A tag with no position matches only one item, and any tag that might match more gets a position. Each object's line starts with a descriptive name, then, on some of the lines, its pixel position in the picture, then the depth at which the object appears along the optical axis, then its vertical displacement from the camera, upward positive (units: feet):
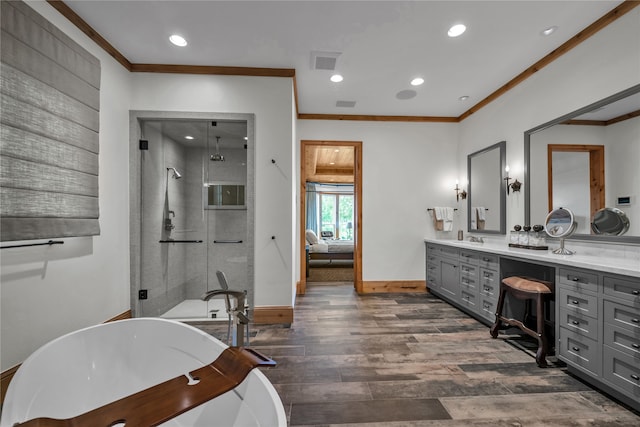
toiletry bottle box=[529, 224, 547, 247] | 9.23 -0.77
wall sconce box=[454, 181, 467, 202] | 14.32 +1.15
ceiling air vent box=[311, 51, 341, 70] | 9.18 +5.36
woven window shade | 5.66 +1.98
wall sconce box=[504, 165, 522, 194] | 10.68 +1.25
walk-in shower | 10.14 +0.10
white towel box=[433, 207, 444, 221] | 14.33 +0.09
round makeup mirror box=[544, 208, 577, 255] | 8.21 -0.30
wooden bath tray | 3.87 -2.81
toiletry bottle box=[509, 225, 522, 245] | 10.02 -0.74
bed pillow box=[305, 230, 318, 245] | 19.50 -1.65
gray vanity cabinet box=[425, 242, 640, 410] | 5.49 -2.48
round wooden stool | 7.31 -2.36
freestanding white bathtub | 3.69 -2.68
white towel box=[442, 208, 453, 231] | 14.38 -0.15
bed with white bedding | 18.54 -2.44
